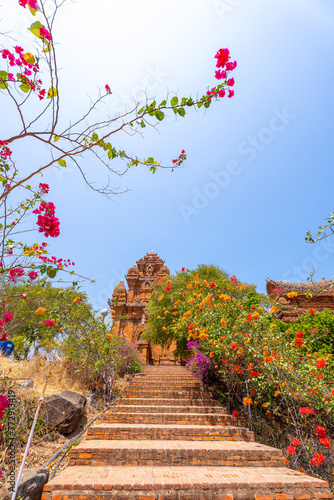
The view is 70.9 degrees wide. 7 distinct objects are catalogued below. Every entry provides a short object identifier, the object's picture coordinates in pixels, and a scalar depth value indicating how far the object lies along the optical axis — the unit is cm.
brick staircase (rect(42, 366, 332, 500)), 285
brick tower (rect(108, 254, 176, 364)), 1797
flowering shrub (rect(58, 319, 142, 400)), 732
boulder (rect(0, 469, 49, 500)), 311
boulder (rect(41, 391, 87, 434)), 507
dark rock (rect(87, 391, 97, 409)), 650
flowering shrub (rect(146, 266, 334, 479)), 486
